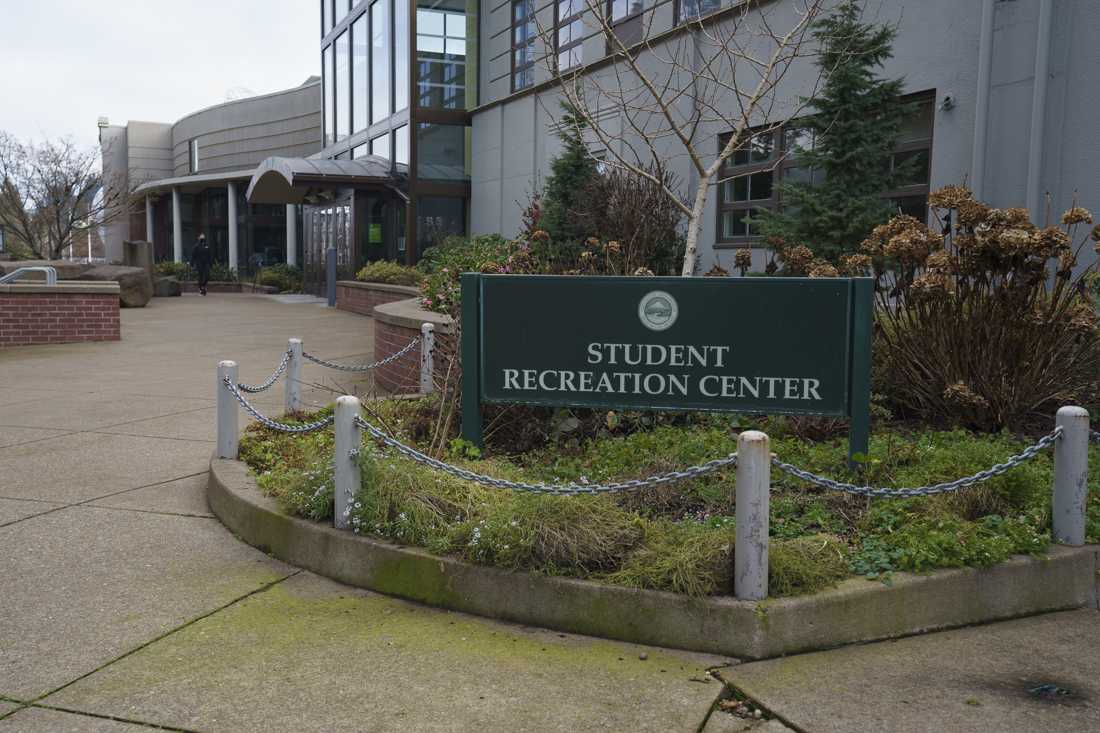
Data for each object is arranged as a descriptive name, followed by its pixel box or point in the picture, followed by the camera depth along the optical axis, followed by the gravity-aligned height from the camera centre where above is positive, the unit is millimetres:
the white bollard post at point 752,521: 4137 -1061
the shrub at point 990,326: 6422 -409
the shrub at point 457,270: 7852 -137
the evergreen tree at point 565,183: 15086 +1131
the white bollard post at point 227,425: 6559 -1119
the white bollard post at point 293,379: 8227 -1031
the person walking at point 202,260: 32875 -378
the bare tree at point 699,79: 13344 +2615
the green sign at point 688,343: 5426 -465
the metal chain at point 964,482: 4586 -987
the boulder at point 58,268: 22328 -492
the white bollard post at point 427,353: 8484 -858
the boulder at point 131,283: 23828 -833
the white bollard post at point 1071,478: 4641 -977
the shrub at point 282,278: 33625 -921
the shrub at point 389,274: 22016 -488
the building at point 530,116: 9883 +2131
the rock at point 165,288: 30000 -1164
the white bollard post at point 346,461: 5039 -1027
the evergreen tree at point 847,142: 10680 +1246
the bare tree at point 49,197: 33688 +1646
